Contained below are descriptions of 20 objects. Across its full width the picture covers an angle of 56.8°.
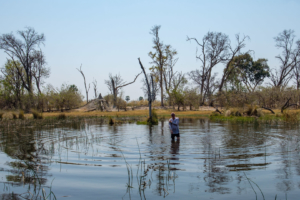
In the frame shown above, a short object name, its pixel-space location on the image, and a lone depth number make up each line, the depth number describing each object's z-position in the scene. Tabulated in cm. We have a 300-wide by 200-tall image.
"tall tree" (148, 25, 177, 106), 4935
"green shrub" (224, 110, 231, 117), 2855
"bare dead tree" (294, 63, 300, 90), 5330
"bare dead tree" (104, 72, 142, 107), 6538
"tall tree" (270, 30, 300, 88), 5041
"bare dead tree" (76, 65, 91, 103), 6110
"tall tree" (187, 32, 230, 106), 4822
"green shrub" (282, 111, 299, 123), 2340
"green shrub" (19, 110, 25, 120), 2859
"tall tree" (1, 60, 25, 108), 4828
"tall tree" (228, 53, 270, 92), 6026
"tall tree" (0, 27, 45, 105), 4378
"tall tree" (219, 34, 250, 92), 4591
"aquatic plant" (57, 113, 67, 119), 3073
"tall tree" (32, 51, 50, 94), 5091
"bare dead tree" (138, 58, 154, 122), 2180
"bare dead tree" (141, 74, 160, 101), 5837
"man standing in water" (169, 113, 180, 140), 1354
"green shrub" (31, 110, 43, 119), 2952
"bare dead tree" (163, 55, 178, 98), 5228
